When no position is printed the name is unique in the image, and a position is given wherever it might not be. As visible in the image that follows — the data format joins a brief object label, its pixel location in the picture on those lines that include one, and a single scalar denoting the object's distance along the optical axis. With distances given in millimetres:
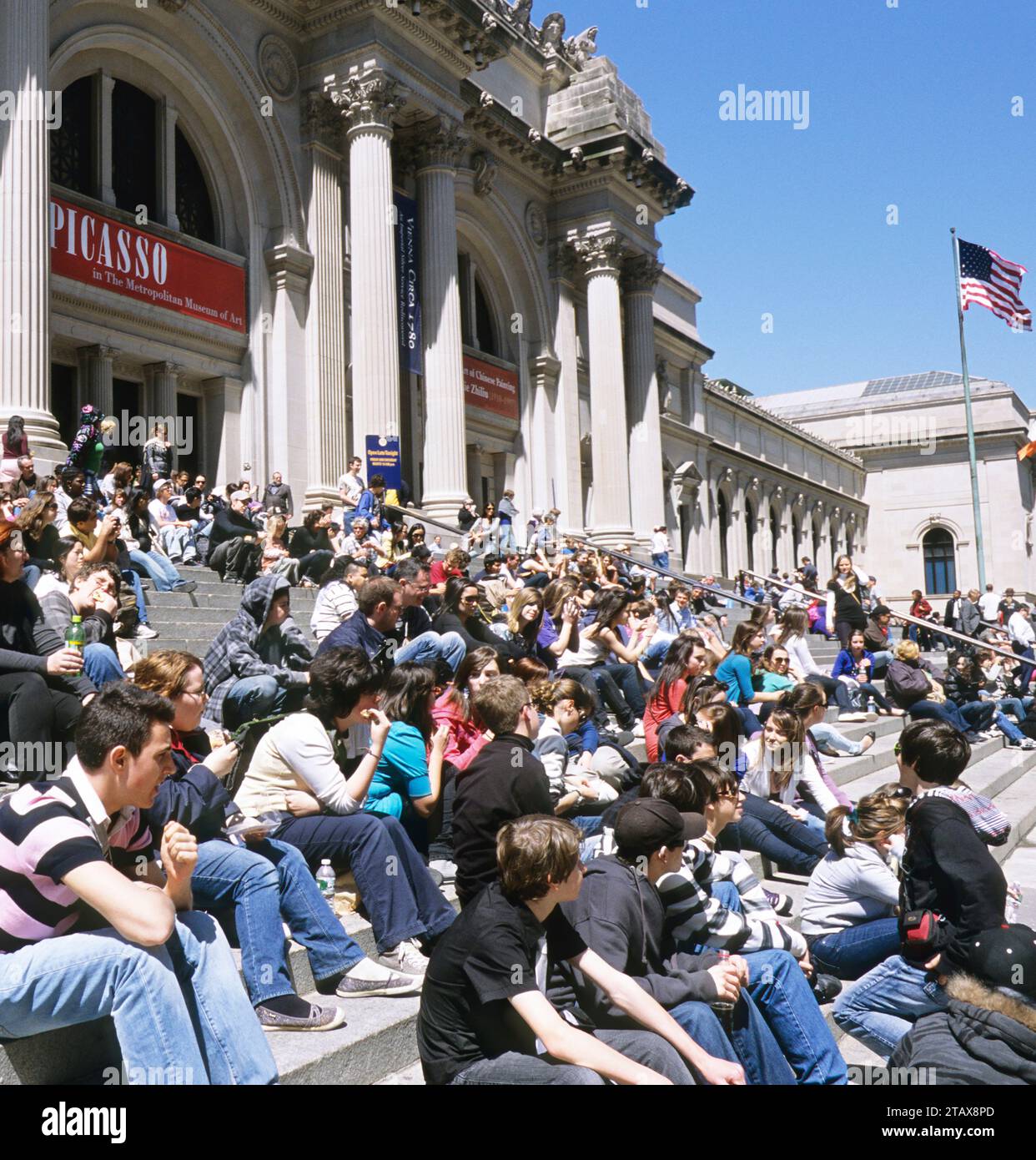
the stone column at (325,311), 20375
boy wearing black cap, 3596
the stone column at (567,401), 29250
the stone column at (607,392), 28797
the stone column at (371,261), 19891
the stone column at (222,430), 19922
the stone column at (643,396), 30922
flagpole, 26875
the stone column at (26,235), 13766
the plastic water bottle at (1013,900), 4646
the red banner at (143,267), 16578
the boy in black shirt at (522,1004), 3066
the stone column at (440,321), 22375
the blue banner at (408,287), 22156
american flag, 26750
